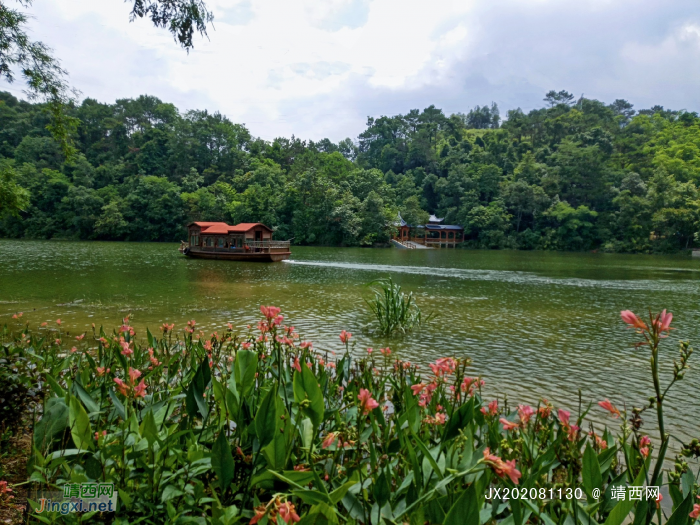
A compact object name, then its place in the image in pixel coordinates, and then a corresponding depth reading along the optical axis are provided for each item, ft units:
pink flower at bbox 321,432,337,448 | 5.20
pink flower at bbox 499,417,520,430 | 6.16
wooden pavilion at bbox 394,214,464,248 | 165.68
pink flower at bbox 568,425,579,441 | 6.36
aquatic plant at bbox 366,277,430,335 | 26.43
